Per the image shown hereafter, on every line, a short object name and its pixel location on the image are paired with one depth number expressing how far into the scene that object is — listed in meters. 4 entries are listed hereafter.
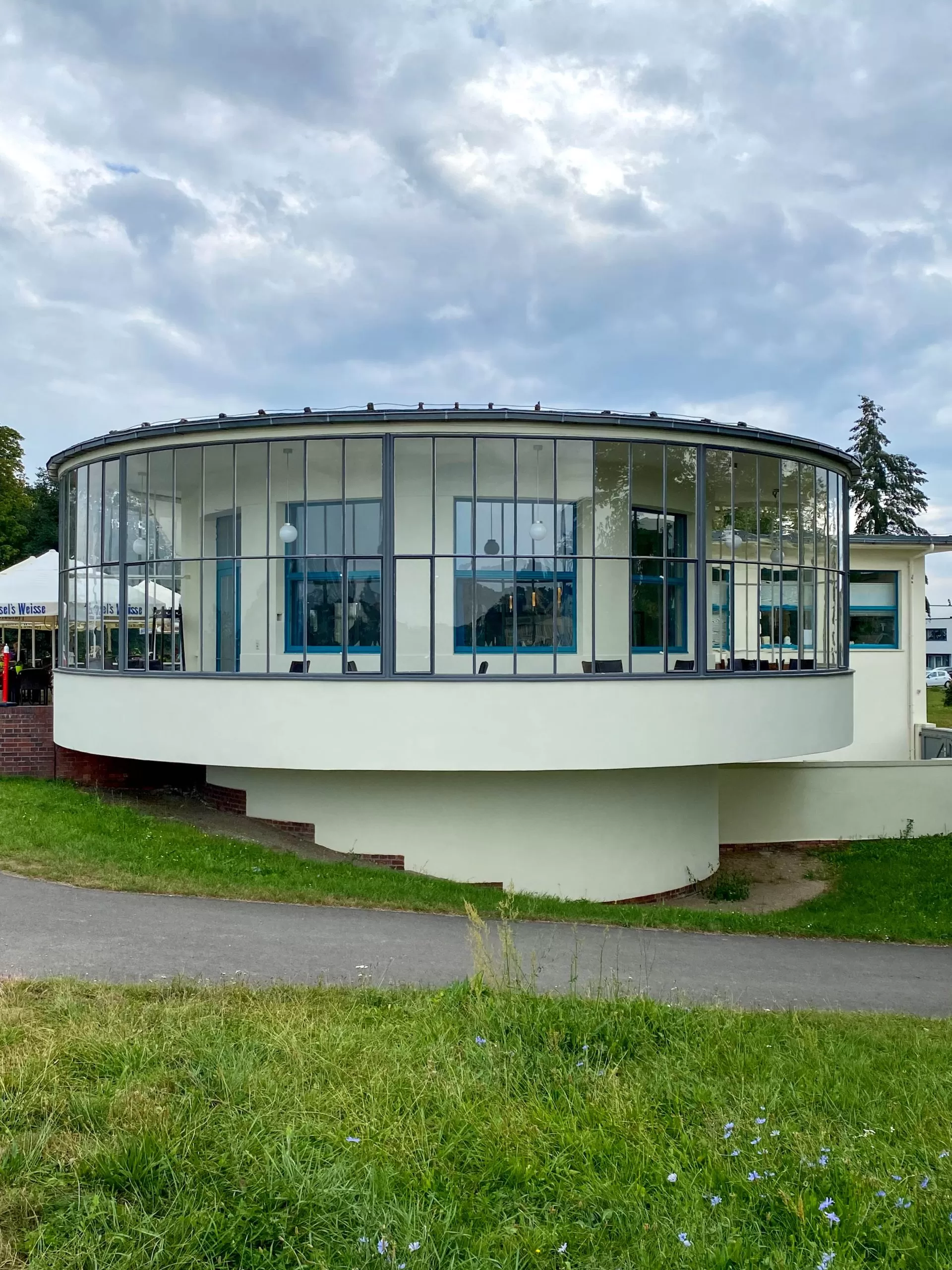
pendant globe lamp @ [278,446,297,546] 13.84
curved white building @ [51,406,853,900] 12.93
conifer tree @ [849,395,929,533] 53.25
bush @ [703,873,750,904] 15.36
